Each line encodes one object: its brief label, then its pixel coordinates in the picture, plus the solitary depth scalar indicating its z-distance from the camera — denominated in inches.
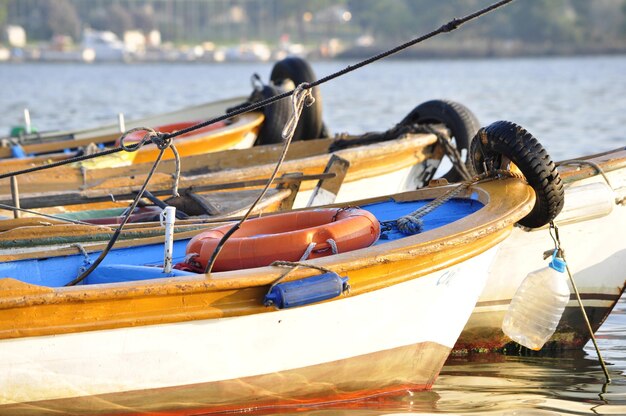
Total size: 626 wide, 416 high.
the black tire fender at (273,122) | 928.3
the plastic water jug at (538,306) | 540.4
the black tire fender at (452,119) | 810.2
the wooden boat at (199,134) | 858.8
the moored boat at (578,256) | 604.1
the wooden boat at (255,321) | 441.1
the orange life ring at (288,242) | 479.5
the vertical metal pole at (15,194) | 636.8
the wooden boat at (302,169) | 719.1
